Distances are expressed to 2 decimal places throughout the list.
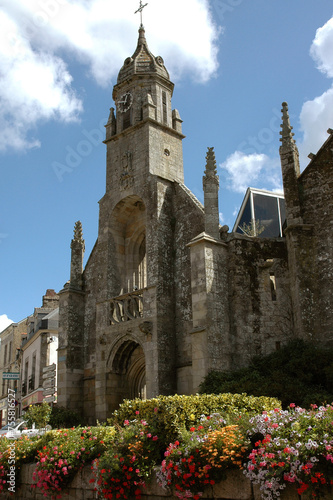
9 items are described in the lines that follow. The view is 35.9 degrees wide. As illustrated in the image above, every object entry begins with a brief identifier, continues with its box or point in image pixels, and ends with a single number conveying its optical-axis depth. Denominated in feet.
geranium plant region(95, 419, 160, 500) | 23.63
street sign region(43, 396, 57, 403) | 50.67
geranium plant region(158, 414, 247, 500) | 20.92
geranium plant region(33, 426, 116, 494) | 27.61
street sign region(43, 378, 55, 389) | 44.73
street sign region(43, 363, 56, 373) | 47.29
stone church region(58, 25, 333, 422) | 46.60
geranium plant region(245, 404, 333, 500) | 18.10
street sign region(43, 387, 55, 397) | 44.06
